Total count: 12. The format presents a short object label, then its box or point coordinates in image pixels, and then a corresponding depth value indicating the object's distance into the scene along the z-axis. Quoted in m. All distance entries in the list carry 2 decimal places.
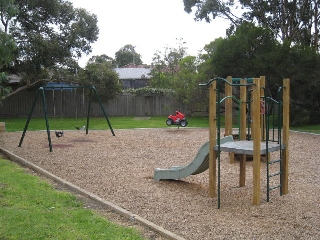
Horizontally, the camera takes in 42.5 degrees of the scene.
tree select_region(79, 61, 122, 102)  24.31
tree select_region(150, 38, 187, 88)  33.88
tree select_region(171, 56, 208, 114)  22.34
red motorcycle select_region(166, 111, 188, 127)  18.38
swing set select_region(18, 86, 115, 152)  14.30
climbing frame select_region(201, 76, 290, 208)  5.96
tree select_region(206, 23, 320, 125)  18.00
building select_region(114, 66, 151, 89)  43.72
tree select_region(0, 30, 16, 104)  10.35
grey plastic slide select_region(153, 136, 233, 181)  6.69
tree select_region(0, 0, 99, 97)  21.78
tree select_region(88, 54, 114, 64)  52.66
